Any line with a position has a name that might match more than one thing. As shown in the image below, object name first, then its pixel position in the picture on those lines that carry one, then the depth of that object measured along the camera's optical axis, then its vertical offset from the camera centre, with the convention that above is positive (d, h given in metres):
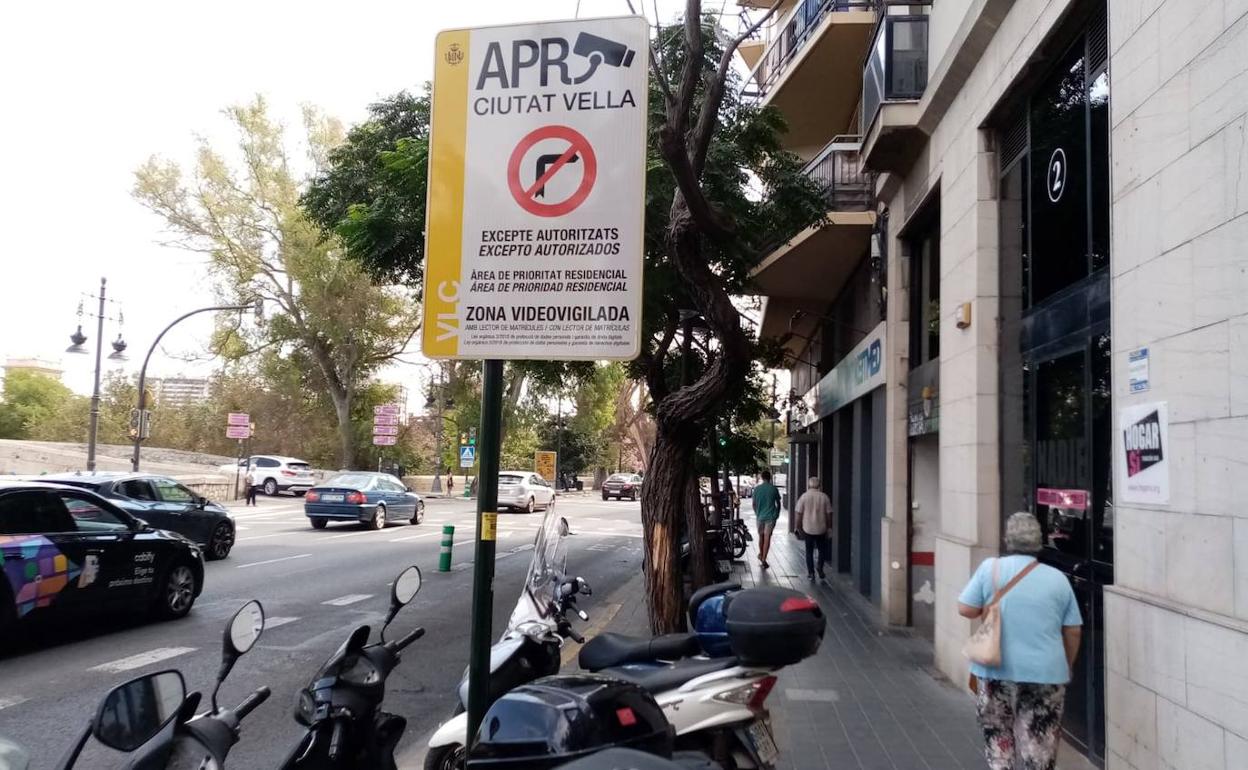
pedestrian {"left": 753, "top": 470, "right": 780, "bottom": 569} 17.11 -1.06
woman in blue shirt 4.37 -0.92
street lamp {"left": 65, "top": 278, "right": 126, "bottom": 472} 26.00 +2.79
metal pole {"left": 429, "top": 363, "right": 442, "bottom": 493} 45.31 -0.53
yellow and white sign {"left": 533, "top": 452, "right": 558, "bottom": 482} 34.38 -0.46
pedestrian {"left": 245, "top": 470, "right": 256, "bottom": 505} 32.44 -1.68
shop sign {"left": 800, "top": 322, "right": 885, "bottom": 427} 11.91 +1.31
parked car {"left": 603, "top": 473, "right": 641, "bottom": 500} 48.19 -1.87
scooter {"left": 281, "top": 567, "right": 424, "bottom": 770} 3.22 -0.98
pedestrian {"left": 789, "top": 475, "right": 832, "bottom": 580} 14.38 -0.98
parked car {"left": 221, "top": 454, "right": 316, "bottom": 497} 39.94 -1.33
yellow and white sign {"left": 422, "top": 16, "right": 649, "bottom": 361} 3.38 +1.01
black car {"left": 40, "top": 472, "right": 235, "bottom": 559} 14.55 -1.10
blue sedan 22.55 -1.41
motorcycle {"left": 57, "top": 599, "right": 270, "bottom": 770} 2.30 -0.77
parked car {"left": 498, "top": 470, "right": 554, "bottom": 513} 33.81 -1.62
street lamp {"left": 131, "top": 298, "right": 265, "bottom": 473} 26.18 +1.37
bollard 14.66 -1.68
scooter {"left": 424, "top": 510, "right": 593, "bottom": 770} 4.50 -1.05
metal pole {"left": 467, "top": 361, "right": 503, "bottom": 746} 3.43 -0.46
